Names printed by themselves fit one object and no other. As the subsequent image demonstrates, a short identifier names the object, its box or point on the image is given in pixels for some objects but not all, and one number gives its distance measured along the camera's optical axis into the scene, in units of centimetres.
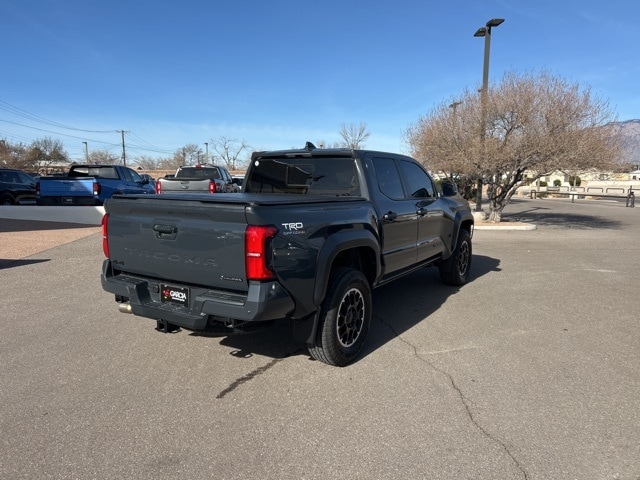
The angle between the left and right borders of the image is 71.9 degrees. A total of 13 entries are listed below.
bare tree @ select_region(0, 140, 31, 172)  4454
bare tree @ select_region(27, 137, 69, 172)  5131
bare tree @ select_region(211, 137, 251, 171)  7725
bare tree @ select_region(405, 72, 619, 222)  1350
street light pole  1522
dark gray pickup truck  310
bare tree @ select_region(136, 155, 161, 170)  11516
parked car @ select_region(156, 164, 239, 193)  1439
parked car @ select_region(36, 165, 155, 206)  1427
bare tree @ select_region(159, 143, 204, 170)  9038
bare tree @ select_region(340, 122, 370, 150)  4023
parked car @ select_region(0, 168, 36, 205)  1705
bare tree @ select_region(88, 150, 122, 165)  9281
